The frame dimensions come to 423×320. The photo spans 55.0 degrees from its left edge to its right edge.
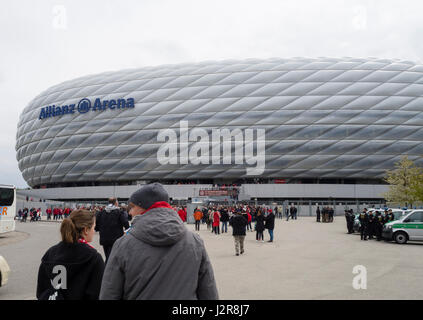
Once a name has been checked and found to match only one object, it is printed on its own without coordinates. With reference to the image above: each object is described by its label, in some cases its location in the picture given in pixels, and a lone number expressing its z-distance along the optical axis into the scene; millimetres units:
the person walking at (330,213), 32553
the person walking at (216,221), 21056
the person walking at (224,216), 22656
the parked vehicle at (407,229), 16862
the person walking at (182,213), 26125
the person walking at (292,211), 36062
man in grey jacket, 2336
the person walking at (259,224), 17234
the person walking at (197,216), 23281
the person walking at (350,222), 21578
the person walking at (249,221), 22734
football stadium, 51500
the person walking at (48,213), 40094
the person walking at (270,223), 16797
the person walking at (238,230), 12531
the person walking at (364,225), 18328
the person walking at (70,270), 3004
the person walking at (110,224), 8297
